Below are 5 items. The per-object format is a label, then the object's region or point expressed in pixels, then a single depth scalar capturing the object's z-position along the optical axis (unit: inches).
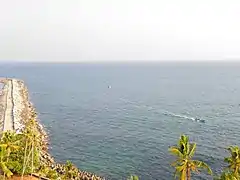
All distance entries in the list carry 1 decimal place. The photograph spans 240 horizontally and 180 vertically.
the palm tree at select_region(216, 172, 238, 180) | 1747.0
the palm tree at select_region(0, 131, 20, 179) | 2054.5
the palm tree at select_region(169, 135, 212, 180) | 1921.3
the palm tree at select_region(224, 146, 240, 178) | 1963.6
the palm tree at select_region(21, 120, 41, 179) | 2100.1
